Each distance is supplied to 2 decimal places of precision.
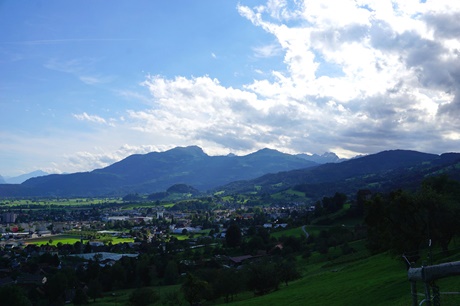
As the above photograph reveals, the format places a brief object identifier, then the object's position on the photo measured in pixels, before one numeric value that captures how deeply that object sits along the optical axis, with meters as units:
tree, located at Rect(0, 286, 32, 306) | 50.34
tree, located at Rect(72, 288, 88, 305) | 61.09
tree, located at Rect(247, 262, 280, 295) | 50.59
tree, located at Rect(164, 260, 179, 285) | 72.81
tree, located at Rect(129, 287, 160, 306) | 53.03
